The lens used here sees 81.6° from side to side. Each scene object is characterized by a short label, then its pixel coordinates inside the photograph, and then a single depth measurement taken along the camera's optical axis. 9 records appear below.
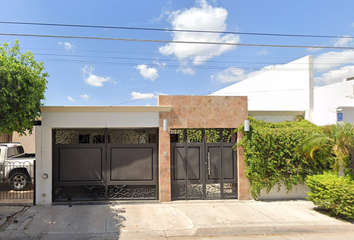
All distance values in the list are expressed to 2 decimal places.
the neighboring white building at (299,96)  11.63
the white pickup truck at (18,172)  7.83
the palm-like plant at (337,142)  6.12
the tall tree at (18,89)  5.11
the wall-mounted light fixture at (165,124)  6.81
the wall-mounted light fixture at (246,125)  6.93
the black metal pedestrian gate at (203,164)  7.09
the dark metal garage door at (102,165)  6.83
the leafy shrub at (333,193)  5.64
